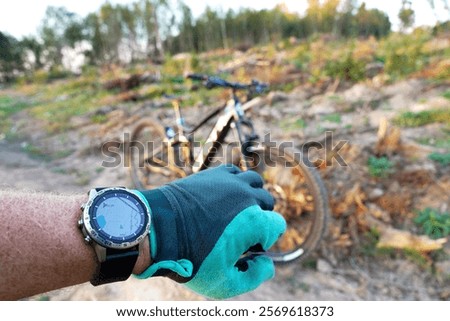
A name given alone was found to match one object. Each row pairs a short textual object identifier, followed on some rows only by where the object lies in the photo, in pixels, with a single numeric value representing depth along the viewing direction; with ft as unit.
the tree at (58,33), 104.22
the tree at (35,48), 118.41
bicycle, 7.27
